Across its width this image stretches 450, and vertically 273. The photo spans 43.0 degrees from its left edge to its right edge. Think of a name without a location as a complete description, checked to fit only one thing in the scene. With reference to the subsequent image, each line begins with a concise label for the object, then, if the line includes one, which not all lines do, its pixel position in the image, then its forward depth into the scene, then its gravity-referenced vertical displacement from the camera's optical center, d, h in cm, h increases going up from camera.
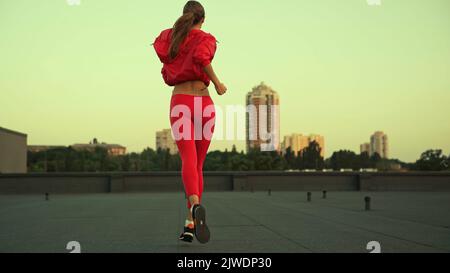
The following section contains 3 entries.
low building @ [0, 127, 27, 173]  7712 +240
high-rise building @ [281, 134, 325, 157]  10694 +493
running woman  484 +73
